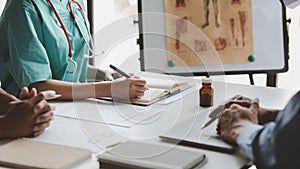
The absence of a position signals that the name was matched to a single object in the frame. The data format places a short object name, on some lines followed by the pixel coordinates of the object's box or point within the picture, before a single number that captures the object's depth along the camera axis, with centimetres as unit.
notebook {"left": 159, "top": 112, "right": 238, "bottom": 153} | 116
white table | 111
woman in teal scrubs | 158
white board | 196
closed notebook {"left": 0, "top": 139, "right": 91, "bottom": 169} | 104
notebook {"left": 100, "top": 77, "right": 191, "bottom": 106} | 154
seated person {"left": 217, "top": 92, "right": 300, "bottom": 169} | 97
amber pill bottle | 149
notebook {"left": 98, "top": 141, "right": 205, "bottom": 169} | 103
